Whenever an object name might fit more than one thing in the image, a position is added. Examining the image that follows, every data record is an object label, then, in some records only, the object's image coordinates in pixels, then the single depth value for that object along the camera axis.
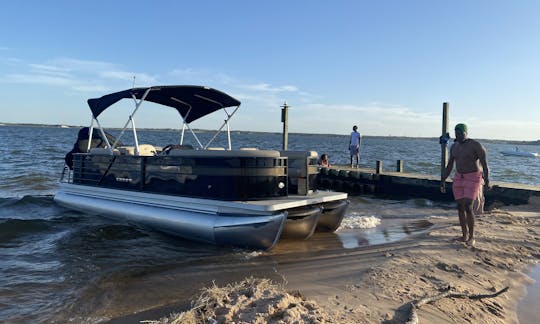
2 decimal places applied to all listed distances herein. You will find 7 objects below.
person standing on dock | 15.91
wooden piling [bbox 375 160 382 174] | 15.00
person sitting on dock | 15.15
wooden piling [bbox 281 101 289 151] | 16.69
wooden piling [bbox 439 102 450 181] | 12.31
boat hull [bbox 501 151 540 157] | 53.47
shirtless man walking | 6.24
